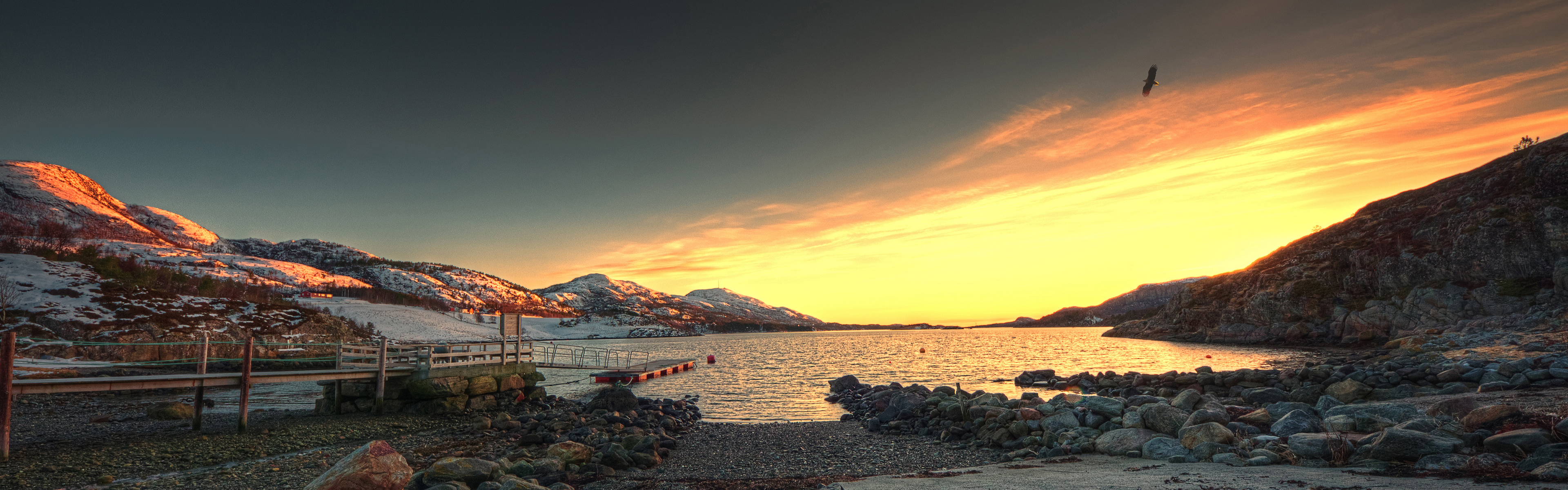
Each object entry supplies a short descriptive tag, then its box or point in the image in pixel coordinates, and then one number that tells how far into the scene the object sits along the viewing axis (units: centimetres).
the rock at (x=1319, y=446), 1068
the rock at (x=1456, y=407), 1455
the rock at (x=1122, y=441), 1384
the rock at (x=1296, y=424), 1355
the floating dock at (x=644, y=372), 4359
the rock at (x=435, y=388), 2447
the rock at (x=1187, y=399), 1850
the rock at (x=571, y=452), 1430
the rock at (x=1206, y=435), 1271
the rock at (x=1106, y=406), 1769
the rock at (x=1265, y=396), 2100
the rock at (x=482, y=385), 2609
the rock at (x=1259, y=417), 1587
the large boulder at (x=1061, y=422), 1691
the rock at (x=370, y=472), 998
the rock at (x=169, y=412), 2211
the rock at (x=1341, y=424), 1317
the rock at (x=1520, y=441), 945
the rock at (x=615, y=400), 2511
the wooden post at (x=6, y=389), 1448
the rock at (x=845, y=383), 3484
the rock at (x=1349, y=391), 2267
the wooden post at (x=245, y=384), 1931
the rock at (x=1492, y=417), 1120
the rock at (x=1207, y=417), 1505
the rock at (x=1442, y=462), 917
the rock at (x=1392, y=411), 1359
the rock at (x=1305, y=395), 2316
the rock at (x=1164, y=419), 1523
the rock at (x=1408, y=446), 984
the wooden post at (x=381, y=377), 2417
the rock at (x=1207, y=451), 1193
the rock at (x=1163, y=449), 1277
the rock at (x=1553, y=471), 766
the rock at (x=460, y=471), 1152
